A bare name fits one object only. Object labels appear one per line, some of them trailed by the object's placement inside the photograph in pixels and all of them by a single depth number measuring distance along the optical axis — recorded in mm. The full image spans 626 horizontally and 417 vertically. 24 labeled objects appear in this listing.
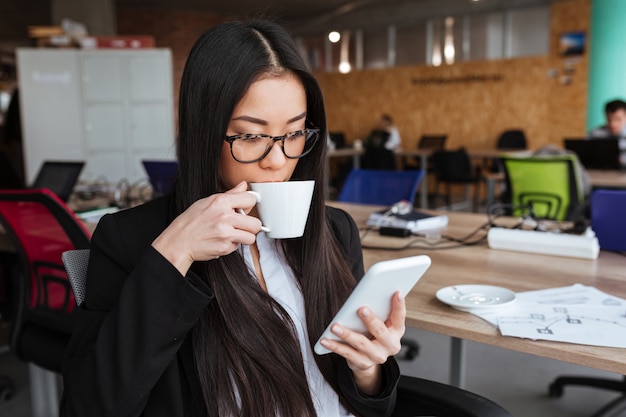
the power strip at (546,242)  1683
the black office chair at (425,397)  1024
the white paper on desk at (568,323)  1086
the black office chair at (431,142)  9898
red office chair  1702
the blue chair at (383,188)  2941
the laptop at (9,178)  3066
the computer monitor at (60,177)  2908
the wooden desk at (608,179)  3723
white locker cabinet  6695
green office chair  3641
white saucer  1259
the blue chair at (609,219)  1760
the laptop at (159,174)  3258
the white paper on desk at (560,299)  1251
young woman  827
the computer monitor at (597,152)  4430
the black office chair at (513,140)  9406
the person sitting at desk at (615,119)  5590
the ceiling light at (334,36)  7548
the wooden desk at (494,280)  1054
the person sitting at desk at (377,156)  7723
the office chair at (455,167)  7656
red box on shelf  6844
